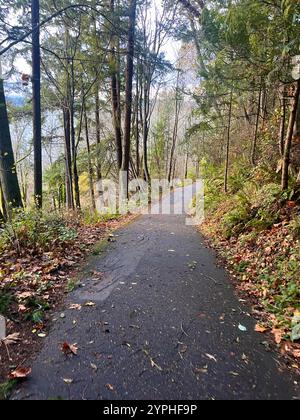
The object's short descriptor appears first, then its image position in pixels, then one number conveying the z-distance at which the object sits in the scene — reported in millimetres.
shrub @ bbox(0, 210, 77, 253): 4913
